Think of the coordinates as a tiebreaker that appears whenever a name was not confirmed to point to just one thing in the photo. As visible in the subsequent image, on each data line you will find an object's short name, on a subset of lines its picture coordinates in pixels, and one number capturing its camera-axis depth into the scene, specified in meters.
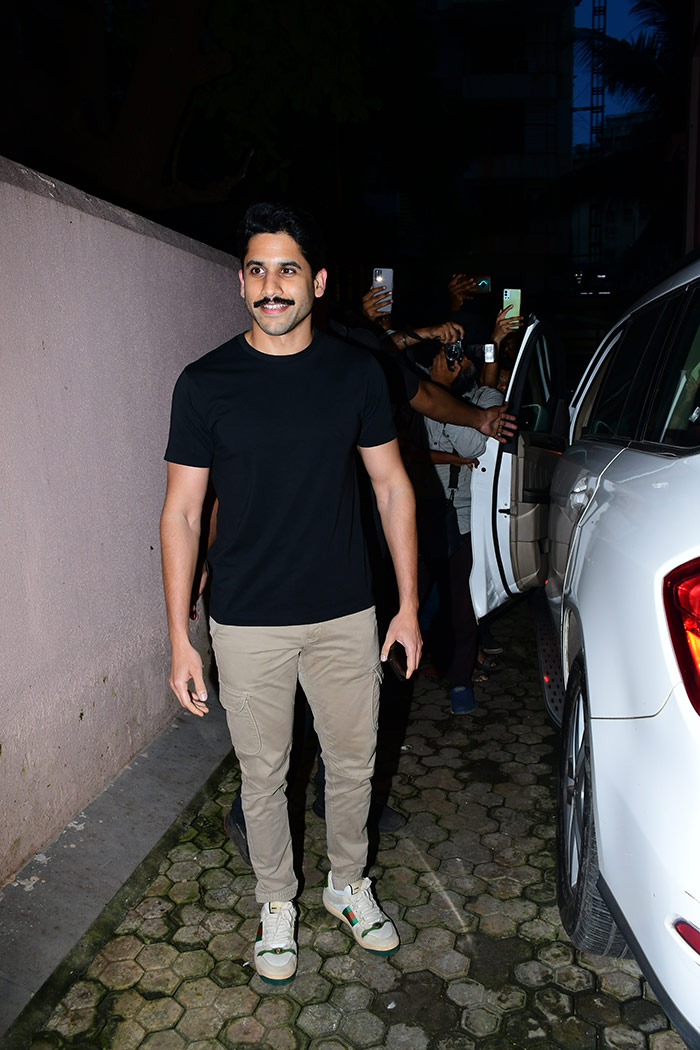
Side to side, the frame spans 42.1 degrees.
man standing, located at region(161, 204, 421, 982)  2.33
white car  1.62
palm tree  19.14
